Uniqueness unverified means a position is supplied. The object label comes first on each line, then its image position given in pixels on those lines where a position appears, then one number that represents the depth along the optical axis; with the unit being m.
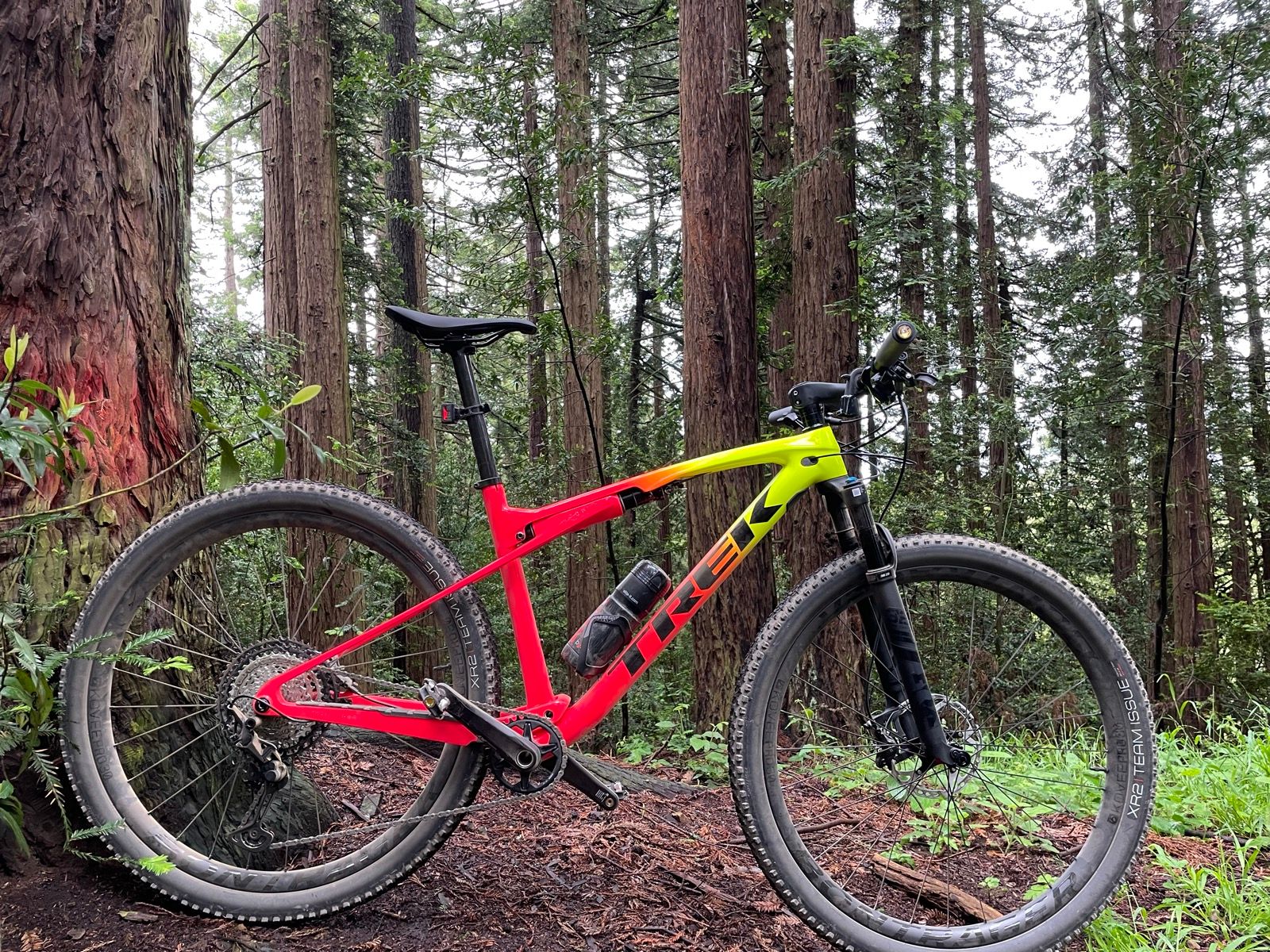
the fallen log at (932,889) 2.09
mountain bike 2.01
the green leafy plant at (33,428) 1.65
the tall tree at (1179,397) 7.72
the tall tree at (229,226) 26.31
